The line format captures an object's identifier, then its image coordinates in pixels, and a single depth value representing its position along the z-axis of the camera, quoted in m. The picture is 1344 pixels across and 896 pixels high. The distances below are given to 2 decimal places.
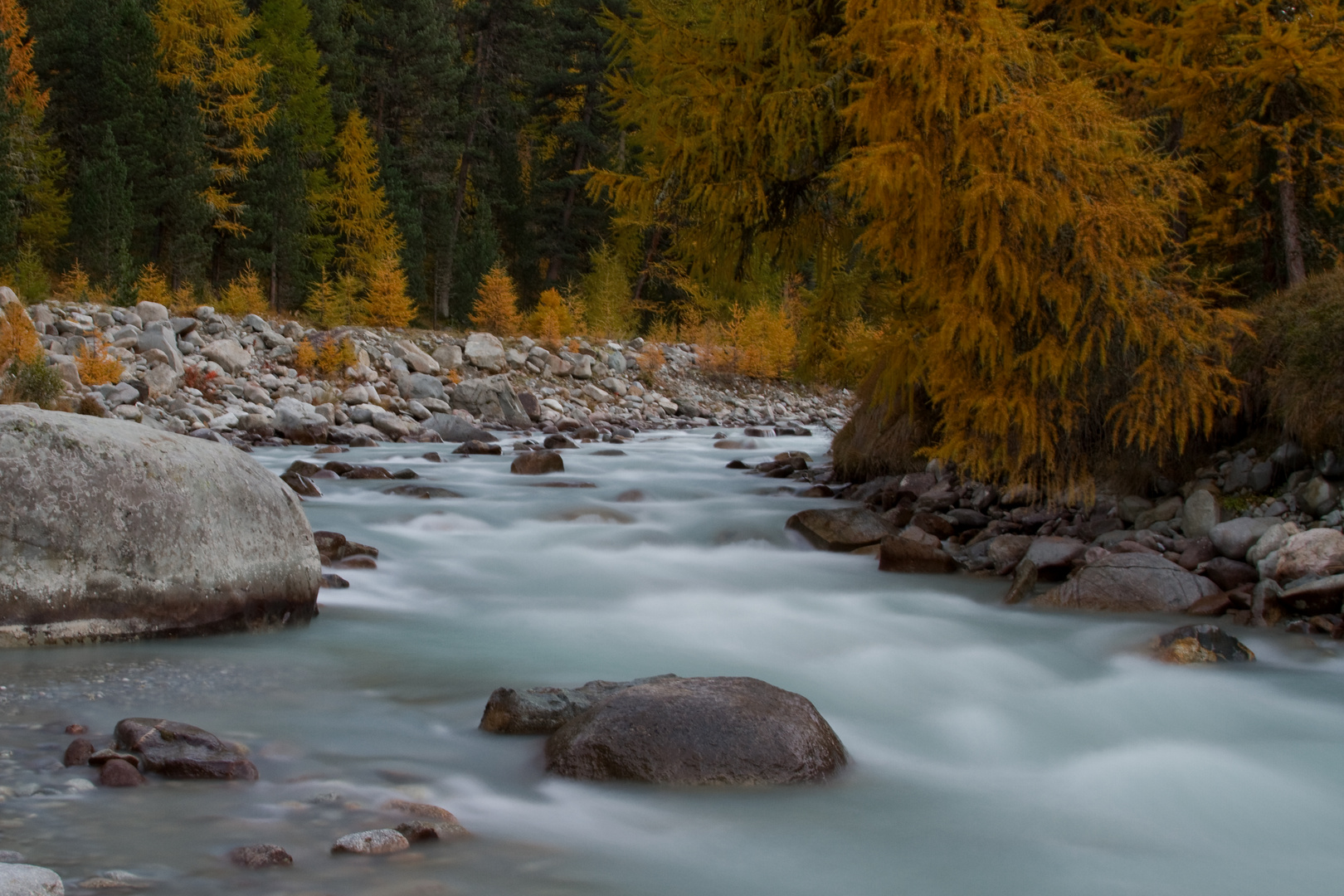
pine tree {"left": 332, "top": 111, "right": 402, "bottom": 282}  32.41
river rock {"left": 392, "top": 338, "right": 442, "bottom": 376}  21.70
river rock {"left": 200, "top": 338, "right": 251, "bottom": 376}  18.23
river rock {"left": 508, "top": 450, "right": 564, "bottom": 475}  12.57
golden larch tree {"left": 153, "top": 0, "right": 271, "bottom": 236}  28.42
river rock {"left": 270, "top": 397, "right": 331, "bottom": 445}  15.66
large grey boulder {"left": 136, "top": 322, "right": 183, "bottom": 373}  16.95
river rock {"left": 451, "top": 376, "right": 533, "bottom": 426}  20.53
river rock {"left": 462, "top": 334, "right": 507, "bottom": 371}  23.20
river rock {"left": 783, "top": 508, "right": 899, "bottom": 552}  8.46
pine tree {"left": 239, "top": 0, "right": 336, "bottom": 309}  29.53
